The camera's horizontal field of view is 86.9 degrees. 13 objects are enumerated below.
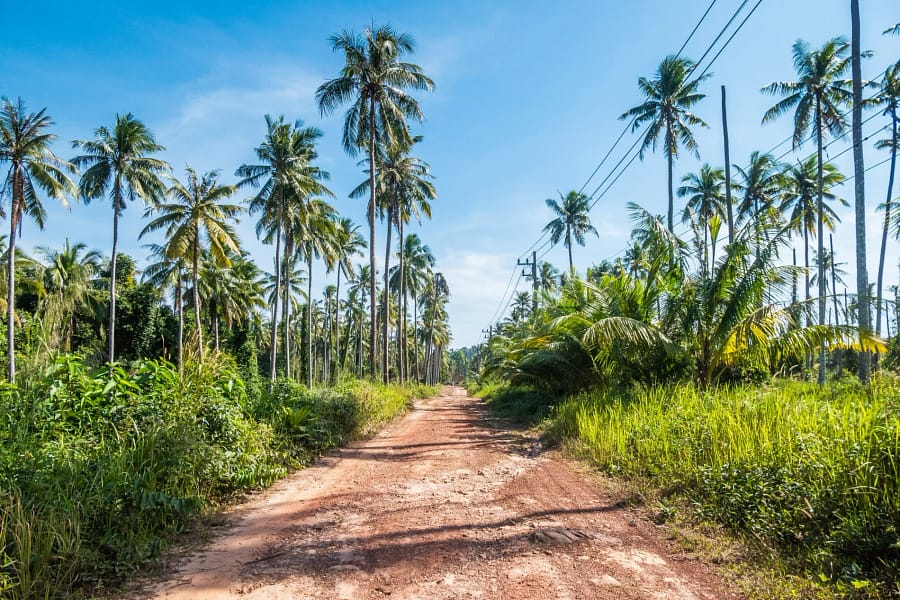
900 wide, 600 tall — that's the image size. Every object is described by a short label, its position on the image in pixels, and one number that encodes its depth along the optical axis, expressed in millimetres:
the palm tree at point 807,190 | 27312
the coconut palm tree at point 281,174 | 23875
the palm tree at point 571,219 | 32759
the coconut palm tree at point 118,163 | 23625
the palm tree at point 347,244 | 34312
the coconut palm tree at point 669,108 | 23375
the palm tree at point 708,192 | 30016
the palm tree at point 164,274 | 30469
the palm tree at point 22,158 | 17781
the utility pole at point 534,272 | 30891
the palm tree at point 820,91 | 21328
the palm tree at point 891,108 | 15398
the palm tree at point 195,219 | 23612
